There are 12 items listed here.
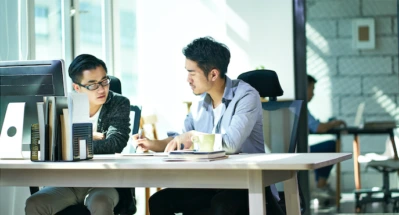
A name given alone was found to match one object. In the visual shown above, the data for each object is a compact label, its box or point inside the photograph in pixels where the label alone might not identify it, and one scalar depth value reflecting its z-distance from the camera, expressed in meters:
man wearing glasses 3.43
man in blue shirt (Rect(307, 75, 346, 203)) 6.17
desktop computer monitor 3.35
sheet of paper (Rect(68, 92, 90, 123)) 3.13
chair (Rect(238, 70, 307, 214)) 3.86
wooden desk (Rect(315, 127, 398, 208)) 6.10
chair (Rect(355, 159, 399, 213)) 6.10
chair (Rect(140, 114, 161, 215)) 6.07
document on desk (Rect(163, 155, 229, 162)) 2.87
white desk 2.71
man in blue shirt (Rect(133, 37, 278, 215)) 3.47
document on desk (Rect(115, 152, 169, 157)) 3.39
